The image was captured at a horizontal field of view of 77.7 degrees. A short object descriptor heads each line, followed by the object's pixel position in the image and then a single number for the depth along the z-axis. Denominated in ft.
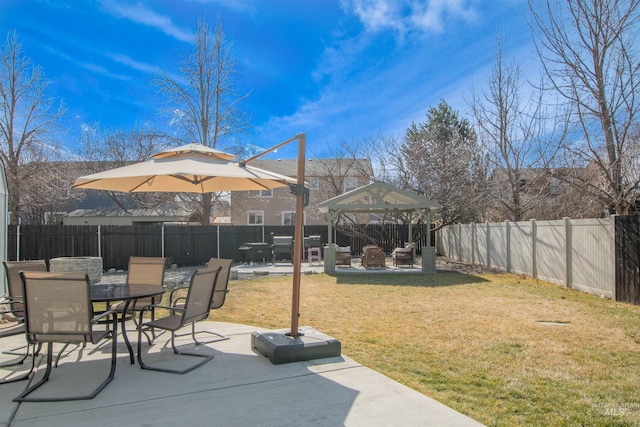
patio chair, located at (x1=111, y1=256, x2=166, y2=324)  18.35
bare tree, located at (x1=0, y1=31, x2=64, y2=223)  57.00
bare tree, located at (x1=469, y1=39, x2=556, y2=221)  49.88
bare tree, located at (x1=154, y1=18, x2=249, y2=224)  65.77
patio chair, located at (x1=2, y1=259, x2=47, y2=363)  14.59
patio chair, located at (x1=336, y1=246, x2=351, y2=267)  48.34
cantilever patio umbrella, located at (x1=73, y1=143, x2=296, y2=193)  14.07
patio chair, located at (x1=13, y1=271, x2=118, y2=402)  11.01
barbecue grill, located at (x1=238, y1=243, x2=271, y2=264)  55.11
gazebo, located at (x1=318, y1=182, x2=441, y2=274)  45.06
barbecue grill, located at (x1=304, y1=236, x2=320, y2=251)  58.23
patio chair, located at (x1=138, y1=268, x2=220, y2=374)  12.84
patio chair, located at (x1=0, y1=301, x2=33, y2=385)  11.66
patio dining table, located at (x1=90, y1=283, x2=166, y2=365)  12.77
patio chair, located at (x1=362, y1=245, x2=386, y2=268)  47.91
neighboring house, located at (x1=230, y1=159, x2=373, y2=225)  80.28
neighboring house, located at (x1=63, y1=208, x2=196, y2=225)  84.02
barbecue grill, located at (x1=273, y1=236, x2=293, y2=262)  55.47
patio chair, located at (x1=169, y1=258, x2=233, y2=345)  16.28
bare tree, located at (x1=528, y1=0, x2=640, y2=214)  28.53
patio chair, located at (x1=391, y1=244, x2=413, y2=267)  48.08
